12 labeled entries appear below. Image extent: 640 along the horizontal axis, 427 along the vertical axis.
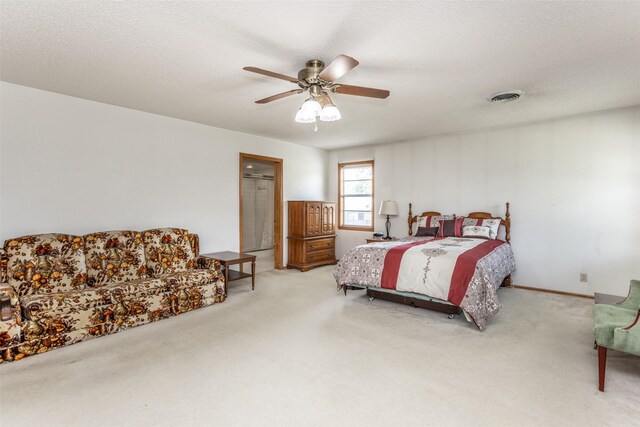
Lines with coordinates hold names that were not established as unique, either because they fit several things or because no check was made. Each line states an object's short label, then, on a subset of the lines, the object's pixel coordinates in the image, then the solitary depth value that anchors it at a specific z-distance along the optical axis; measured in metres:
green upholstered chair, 2.02
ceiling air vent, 3.41
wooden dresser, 5.99
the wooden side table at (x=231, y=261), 4.27
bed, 3.24
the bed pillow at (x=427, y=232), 5.27
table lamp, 5.96
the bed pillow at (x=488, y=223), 4.81
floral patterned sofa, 2.73
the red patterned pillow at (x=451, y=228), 5.10
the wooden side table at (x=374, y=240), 5.78
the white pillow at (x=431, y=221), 5.39
